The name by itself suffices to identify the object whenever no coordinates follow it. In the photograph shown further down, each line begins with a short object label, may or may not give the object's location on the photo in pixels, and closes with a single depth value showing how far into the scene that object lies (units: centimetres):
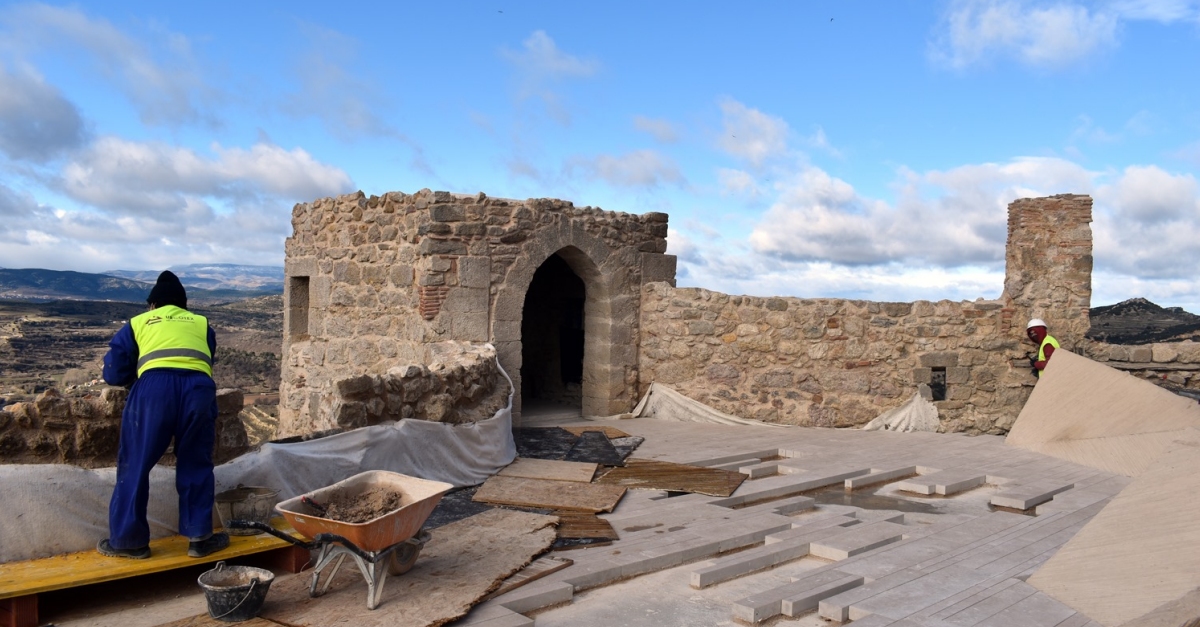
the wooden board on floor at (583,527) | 503
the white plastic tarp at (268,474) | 387
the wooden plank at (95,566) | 354
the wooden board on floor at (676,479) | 632
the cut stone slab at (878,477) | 685
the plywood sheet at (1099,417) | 738
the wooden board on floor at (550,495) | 573
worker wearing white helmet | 909
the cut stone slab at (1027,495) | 618
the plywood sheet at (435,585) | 368
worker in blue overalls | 394
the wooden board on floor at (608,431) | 857
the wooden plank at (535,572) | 411
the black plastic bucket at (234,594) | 353
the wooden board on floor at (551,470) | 654
